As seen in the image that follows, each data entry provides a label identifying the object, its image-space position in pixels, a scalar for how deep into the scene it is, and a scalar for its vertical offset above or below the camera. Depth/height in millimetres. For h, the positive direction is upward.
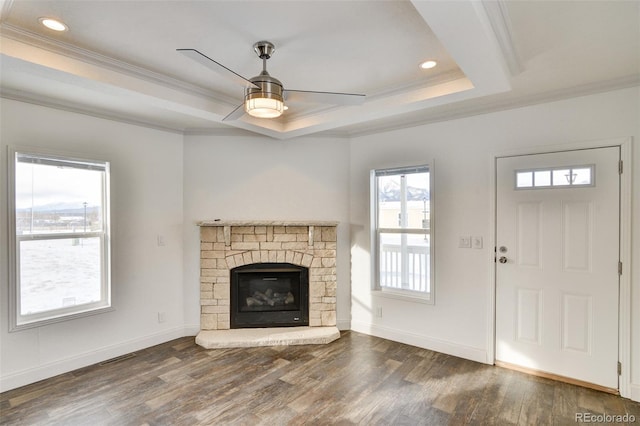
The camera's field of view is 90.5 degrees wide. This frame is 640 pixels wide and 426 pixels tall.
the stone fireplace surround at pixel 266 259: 3982 -627
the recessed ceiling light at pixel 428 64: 2479 +1159
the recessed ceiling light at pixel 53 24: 1963 +1185
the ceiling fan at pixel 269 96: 2068 +773
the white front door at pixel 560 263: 2746 -501
